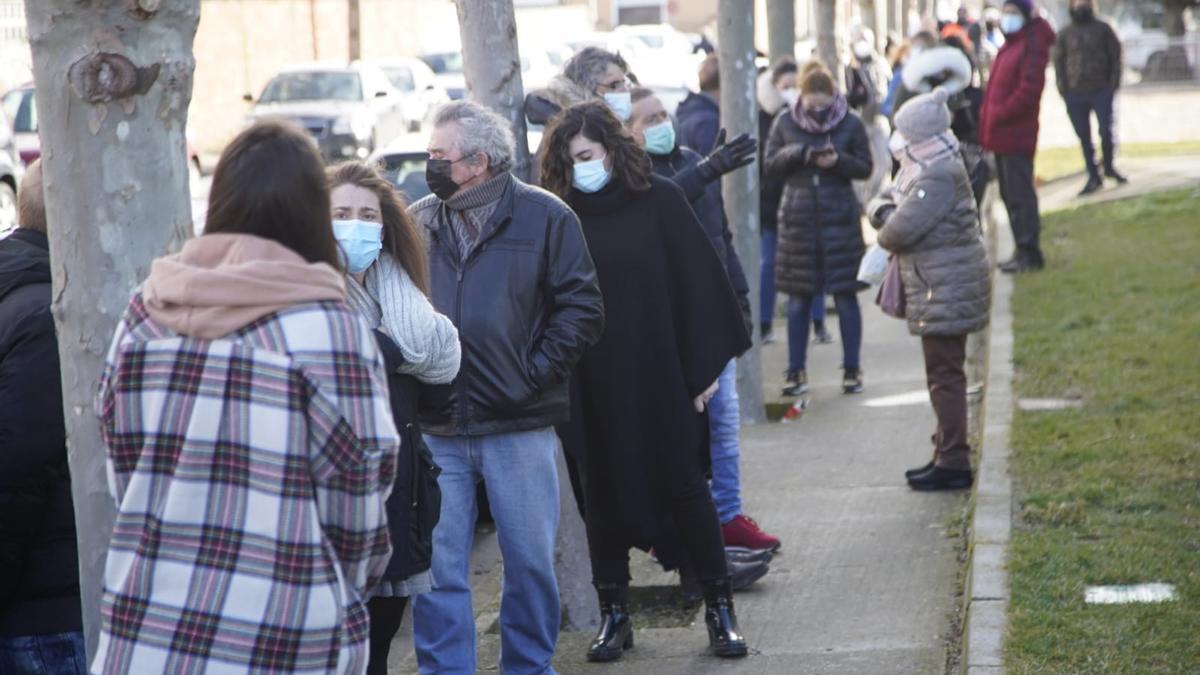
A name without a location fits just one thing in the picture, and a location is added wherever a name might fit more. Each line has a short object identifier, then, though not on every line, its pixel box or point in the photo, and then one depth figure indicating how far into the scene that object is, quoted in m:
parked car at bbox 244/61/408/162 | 54.87
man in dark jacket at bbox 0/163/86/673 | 7.68
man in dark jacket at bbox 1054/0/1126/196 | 34.28
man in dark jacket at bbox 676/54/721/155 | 20.00
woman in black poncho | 10.95
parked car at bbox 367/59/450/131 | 61.29
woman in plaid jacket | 5.80
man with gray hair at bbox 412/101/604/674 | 9.68
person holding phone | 19.58
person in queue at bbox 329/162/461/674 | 8.52
